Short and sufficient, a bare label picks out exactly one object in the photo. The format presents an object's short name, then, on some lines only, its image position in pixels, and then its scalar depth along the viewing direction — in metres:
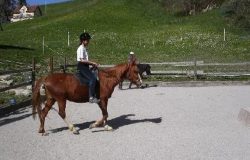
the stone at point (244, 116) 12.18
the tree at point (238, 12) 42.19
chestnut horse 11.55
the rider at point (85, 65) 11.47
